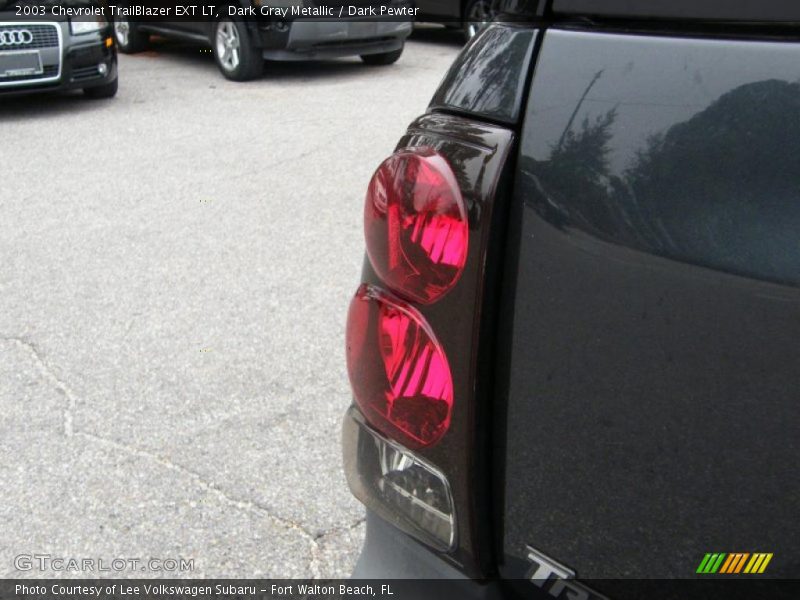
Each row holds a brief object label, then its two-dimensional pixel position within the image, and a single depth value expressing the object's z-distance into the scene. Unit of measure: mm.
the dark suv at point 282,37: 9484
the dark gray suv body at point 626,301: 1042
